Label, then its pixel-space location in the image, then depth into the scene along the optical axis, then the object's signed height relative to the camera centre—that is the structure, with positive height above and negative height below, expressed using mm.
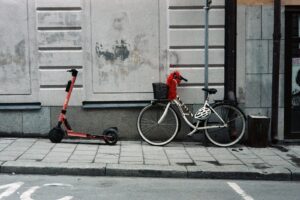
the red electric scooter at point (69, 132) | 9008 -1122
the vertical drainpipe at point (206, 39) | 9117 +627
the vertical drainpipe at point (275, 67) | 9461 +95
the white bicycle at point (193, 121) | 9336 -962
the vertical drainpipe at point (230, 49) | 9500 +458
